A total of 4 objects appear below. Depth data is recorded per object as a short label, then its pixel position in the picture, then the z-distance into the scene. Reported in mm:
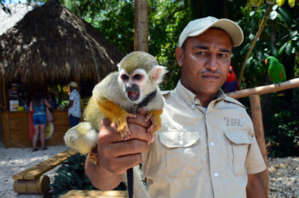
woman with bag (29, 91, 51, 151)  7180
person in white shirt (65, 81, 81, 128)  7391
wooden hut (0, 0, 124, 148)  7367
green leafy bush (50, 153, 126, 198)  3554
